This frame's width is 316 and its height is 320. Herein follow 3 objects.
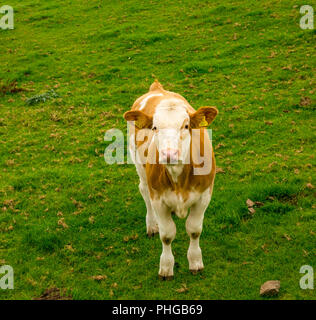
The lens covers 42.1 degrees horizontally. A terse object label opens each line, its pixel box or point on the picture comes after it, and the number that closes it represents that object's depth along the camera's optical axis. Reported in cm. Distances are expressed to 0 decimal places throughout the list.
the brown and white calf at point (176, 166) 495
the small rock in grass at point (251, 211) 724
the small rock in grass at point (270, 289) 542
